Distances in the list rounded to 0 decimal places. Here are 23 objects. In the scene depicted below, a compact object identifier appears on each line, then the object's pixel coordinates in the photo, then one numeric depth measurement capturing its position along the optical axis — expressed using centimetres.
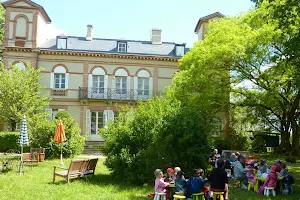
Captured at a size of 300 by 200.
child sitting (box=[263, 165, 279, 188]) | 978
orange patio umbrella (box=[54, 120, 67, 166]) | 1595
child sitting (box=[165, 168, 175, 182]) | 927
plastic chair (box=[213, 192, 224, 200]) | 822
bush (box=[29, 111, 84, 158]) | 1823
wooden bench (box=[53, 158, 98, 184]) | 1116
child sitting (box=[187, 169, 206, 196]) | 819
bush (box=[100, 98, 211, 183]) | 1111
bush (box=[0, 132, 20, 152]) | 2255
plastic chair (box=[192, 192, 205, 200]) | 816
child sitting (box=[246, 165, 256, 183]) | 1072
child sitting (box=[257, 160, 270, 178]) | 1056
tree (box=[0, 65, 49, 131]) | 2386
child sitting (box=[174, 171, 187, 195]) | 837
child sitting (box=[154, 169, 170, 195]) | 869
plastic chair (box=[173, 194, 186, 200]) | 807
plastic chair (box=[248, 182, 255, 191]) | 1069
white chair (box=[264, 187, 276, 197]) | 978
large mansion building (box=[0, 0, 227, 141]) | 2778
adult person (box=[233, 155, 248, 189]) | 1099
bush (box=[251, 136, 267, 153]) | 2523
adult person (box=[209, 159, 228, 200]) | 824
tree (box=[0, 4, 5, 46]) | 3294
